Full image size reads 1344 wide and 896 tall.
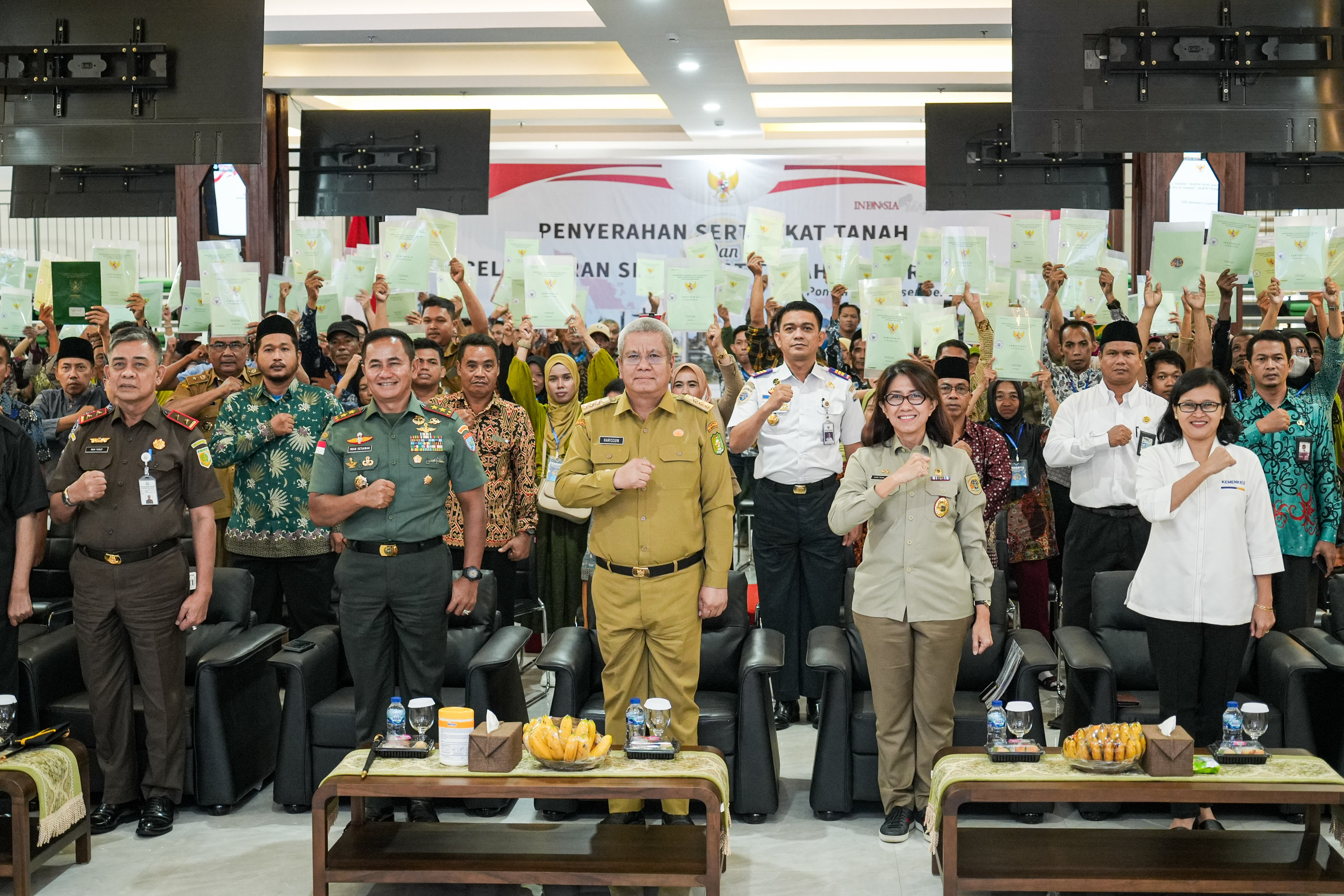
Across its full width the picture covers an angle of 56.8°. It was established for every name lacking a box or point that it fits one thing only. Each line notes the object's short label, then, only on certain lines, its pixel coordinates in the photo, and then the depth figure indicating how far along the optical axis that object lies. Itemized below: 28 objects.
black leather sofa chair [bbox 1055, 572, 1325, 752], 4.23
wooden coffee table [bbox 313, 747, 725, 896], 3.38
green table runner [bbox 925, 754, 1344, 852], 3.43
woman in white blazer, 3.93
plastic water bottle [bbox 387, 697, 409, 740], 3.71
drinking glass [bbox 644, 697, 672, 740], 3.65
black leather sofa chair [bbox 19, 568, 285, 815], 4.35
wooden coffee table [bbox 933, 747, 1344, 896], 3.34
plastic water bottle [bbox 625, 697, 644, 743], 3.66
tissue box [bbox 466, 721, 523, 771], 3.47
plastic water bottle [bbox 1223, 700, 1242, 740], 3.62
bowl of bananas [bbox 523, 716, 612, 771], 3.47
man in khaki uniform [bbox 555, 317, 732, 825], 3.88
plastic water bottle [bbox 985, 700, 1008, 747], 3.63
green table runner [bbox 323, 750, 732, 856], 3.46
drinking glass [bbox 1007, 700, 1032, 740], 3.65
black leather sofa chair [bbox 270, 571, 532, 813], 4.30
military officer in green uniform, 4.07
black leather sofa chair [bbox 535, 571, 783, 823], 4.21
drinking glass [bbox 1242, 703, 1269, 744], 3.59
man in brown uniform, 4.13
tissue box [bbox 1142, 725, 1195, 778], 3.43
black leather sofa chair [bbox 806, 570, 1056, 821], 4.21
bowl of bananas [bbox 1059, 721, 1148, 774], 3.49
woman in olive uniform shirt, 3.99
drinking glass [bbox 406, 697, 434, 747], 3.69
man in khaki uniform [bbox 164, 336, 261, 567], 5.81
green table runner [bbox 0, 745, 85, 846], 3.67
